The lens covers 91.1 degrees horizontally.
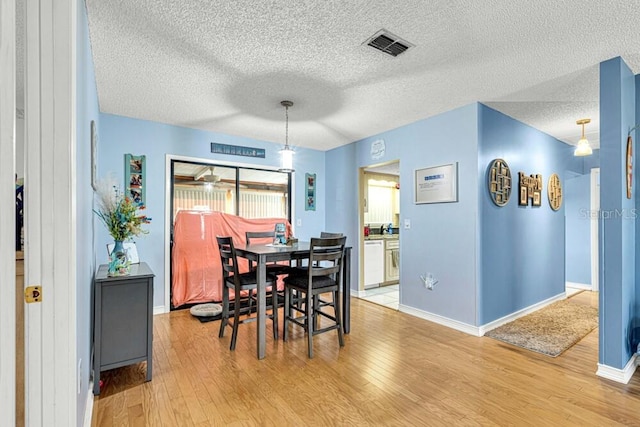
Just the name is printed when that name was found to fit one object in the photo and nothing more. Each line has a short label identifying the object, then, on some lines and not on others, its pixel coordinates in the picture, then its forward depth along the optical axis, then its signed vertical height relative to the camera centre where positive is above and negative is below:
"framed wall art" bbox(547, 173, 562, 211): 4.46 +0.30
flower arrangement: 2.32 +0.01
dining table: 2.71 -0.48
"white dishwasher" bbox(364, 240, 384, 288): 5.38 -0.87
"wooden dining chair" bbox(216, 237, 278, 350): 2.83 -0.66
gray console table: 2.15 -0.76
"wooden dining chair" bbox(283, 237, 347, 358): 2.77 -0.65
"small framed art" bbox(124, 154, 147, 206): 3.82 +0.45
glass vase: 2.28 -0.35
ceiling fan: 4.32 +0.48
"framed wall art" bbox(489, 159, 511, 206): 3.46 +0.35
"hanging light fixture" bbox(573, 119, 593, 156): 3.70 +0.74
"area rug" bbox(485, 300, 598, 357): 3.01 -1.27
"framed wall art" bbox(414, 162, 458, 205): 3.54 +0.34
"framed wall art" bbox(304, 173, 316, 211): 5.37 +0.38
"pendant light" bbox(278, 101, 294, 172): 3.38 +0.61
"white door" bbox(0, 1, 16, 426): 0.67 +0.02
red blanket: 4.09 -0.57
